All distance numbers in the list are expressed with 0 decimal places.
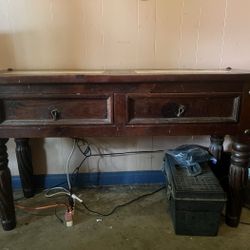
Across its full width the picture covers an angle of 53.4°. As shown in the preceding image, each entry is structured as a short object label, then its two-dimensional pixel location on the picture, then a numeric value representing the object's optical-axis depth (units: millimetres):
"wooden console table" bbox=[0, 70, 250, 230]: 938
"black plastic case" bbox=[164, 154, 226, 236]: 1023
